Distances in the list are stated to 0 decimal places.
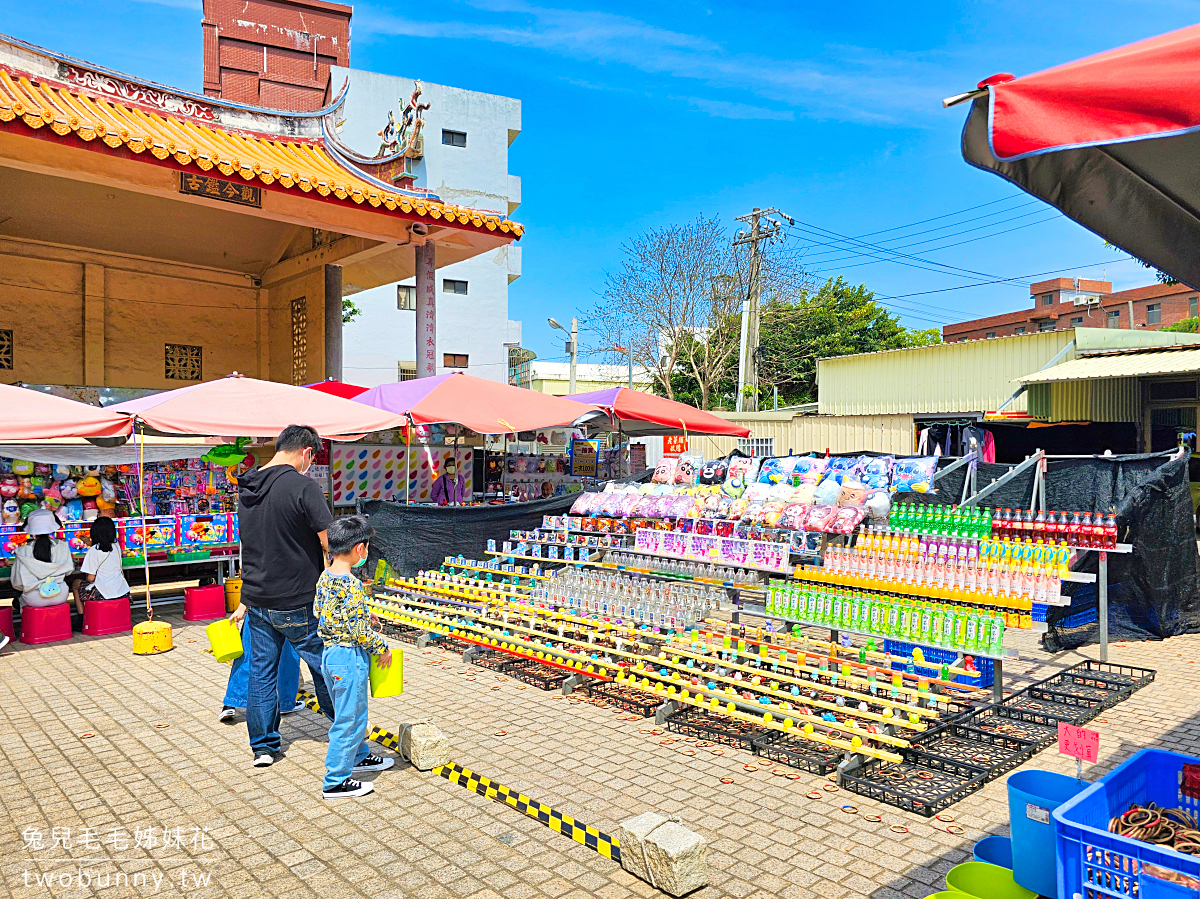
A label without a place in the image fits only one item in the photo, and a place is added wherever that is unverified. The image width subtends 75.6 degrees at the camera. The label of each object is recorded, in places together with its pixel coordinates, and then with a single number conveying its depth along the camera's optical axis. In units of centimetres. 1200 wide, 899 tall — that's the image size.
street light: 3497
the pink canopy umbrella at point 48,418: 741
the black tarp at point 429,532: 1020
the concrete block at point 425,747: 468
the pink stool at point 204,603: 934
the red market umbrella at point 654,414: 1284
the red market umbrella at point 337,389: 1188
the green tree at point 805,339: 3394
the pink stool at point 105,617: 852
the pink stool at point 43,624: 814
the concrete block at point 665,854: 329
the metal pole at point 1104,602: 663
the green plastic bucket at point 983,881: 278
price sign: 310
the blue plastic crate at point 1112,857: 203
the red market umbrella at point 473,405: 1041
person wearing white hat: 820
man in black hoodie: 473
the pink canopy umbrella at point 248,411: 830
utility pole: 2752
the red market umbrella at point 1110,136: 189
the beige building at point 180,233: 989
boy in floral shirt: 430
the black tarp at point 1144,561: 759
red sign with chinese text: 1788
